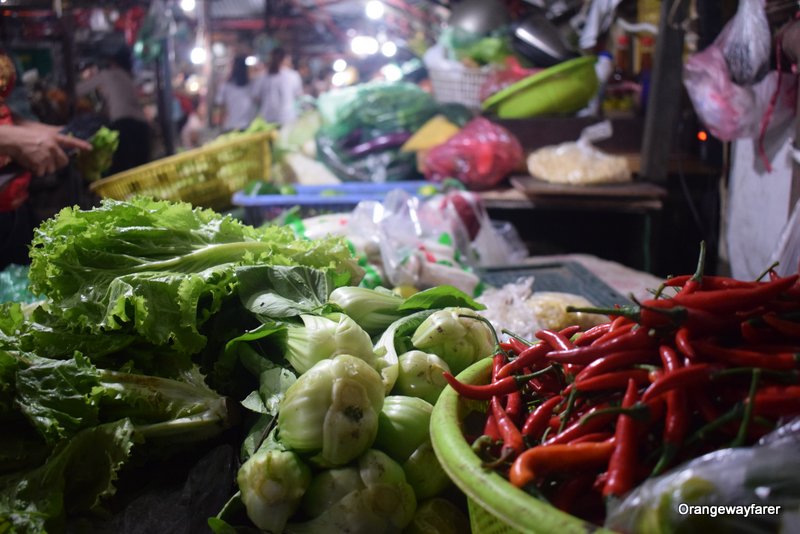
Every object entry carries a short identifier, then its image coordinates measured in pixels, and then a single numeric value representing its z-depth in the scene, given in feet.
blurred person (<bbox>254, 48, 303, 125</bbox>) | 35.57
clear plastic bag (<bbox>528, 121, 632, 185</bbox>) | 5.82
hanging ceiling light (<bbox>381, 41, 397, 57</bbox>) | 54.47
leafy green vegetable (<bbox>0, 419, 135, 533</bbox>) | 2.11
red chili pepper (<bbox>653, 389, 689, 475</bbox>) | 1.55
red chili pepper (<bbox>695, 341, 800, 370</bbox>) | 1.65
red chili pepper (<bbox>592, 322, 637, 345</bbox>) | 1.96
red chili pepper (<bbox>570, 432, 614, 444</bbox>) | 1.72
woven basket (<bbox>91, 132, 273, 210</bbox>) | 5.22
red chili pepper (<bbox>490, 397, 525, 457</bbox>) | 1.75
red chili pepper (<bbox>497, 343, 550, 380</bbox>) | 2.14
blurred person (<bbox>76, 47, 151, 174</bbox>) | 7.44
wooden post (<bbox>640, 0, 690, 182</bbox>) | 5.80
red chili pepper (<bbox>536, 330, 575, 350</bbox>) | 2.08
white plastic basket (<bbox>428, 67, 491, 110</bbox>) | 7.01
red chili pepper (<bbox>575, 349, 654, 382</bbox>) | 1.84
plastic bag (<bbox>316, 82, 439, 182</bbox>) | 7.00
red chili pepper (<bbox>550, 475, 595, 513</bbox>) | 1.62
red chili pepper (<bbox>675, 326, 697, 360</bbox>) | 1.73
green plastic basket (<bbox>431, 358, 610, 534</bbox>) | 1.42
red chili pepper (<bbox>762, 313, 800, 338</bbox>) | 1.75
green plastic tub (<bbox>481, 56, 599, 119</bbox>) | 6.35
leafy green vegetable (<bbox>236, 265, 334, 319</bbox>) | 2.61
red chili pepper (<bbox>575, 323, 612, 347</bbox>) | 2.14
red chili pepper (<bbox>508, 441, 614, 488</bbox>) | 1.62
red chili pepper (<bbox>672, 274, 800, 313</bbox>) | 1.84
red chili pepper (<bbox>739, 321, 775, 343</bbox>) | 1.78
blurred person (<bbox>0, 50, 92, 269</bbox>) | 3.72
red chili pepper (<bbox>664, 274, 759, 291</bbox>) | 2.04
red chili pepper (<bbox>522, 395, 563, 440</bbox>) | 1.90
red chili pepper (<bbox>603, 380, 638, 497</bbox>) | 1.53
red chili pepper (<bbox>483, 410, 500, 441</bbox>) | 1.91
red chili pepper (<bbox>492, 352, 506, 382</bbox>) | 2.24
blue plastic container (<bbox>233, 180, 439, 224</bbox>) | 5.66
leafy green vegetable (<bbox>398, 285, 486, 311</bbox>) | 2.85
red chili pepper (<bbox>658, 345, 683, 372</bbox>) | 1.73
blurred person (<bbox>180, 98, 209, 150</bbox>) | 37.94
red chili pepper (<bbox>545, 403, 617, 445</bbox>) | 1.76
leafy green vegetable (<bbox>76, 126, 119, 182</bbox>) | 4.89
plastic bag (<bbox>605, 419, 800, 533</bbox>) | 1.29
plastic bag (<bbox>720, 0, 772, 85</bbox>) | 4.30
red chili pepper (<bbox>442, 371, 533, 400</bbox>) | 2.08
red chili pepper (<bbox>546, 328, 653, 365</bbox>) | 1.88
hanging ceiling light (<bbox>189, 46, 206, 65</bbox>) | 43.11
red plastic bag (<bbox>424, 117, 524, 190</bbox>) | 6.23
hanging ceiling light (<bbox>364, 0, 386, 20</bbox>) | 45.66
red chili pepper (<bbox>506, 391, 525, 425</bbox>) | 2.04
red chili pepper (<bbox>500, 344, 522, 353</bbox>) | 2.39
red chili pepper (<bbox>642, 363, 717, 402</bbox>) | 1.67
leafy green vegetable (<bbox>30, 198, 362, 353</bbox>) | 2.46
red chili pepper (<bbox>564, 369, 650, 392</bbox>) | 1.80
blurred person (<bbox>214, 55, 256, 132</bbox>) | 35.98
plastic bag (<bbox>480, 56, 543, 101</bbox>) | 6.81
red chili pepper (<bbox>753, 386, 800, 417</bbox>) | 1.56
